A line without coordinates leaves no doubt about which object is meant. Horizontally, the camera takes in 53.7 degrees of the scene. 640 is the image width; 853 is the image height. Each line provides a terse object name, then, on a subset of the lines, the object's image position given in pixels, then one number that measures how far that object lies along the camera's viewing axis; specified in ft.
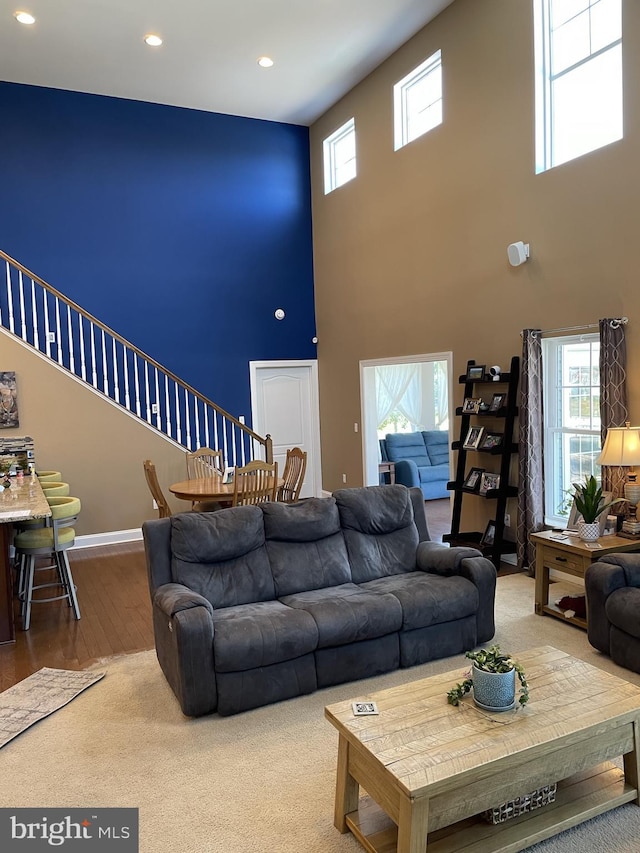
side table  14.11
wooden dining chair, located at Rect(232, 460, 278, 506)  19.45
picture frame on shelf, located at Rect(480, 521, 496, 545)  19.72
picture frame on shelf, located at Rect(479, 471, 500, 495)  19.53
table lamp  14.25
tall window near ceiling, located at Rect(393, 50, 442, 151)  22.20
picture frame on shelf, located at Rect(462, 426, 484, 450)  20.02
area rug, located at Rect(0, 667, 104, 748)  10.80
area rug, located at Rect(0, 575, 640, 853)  7.95
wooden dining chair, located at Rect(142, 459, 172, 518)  19.97
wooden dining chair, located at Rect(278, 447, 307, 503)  22.44
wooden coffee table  6.97
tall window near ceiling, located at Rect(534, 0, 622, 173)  16.10
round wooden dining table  19.47
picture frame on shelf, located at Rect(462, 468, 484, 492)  20.05
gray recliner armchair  11.75
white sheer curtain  34.22
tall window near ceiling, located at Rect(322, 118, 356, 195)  27.76
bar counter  13.69
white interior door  29.94
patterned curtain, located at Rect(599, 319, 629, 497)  15.47
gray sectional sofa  10.91
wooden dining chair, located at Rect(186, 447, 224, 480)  24.07
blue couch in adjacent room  30.99
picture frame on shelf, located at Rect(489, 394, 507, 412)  19.13
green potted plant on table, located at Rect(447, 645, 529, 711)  7.97
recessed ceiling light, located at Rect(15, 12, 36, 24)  20.52
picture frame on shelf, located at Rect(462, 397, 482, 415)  19.90
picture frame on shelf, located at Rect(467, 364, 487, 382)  19.75
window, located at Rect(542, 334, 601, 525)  17.29
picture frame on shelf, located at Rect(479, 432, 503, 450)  19.17
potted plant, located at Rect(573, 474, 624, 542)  14.60
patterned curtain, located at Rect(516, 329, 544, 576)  17.87
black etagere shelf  18.74
